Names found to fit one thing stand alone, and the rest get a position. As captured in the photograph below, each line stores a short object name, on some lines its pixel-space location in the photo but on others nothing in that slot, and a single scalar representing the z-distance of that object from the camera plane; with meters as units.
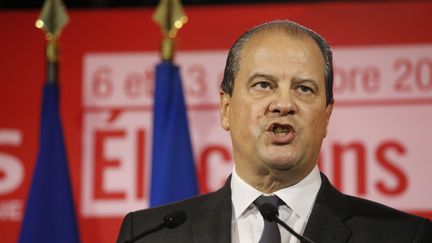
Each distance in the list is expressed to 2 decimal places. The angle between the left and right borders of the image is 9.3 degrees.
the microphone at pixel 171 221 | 3.84
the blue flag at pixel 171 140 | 4.82
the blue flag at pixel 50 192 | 4.83
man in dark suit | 3.88
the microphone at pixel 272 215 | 3.79
